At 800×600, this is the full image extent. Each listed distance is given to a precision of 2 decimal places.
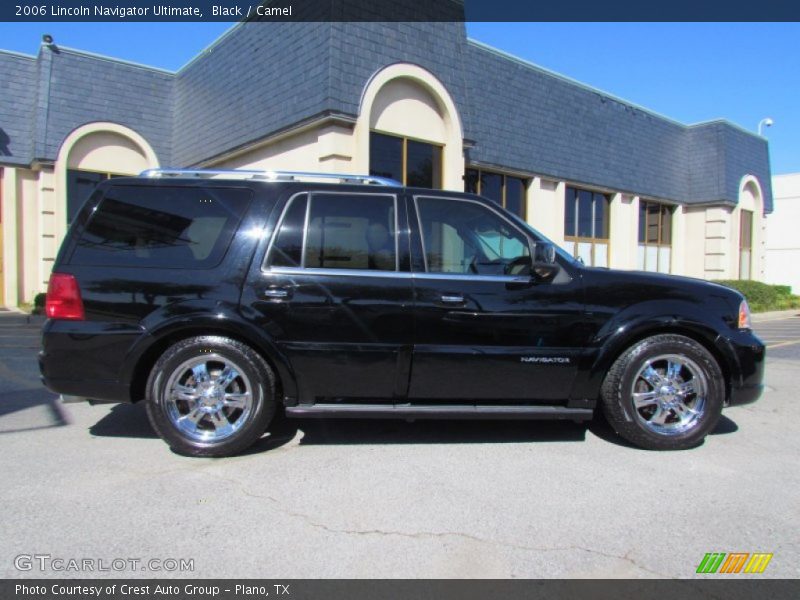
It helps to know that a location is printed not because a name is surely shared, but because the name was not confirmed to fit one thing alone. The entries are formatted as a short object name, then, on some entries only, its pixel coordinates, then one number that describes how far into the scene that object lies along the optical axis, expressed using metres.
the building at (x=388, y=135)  9.67
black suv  3.95
